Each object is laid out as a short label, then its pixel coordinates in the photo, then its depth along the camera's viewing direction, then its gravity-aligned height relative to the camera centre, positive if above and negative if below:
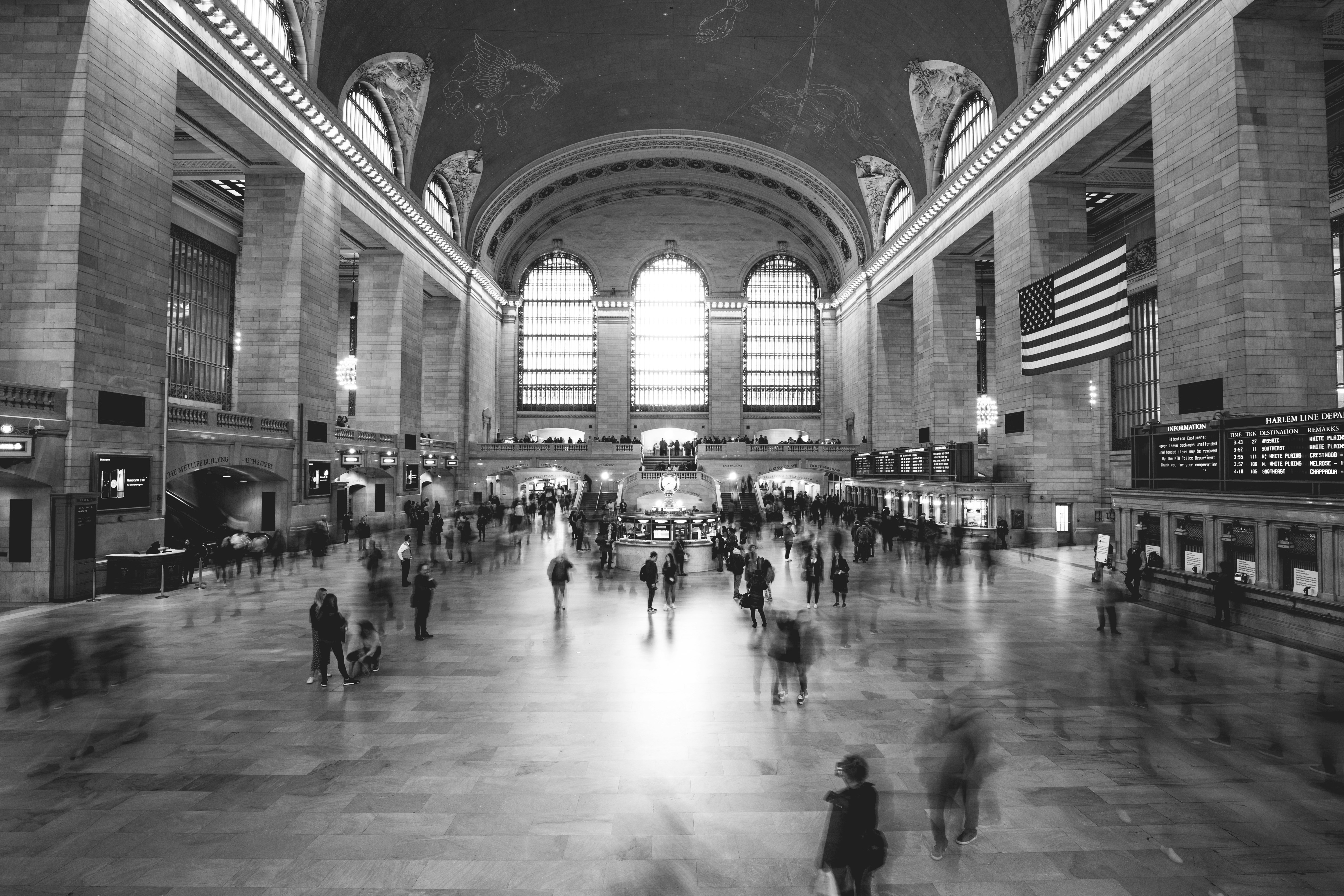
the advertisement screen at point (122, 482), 13.38 -0.25
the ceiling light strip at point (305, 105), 16.42 +10.36
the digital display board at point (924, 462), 23.59 +0.34
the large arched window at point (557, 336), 46.38 +8.72
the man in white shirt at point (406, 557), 13.19 -1.65
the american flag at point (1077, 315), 14.01 +3.42
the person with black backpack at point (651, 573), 11.80 -1.70
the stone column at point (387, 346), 28.52 +5.02
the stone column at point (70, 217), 12.95 +4.68
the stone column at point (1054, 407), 21.61 +1.97
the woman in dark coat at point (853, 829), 3.57 -1.80
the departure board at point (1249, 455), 10.05 +0.28
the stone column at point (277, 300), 20.77 +4.97
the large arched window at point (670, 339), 46.56 +8.58
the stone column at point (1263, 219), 13.39 +4.84
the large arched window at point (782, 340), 47.06 +8.63
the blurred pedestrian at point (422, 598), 9.98 -1.79
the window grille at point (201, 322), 27.28 +5.94
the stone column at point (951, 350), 29.58 +5.03
